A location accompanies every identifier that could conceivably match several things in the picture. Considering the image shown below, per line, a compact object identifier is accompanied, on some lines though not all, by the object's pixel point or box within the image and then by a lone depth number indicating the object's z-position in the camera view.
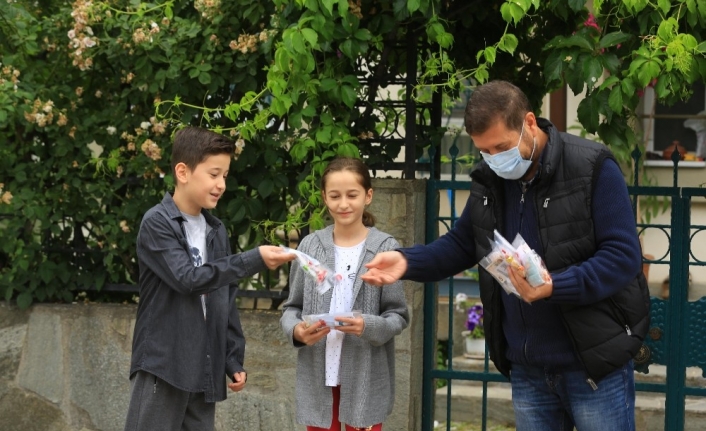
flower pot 8.35
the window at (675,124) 10.37
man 3.50
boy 4.10
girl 4.40
